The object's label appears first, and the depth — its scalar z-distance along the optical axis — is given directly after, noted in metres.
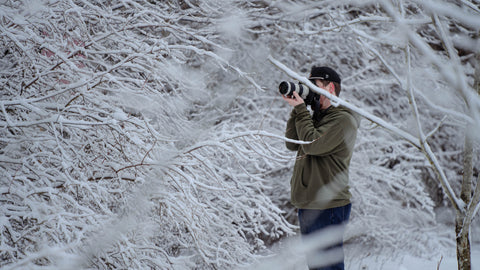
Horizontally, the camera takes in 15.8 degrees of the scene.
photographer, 10.64
